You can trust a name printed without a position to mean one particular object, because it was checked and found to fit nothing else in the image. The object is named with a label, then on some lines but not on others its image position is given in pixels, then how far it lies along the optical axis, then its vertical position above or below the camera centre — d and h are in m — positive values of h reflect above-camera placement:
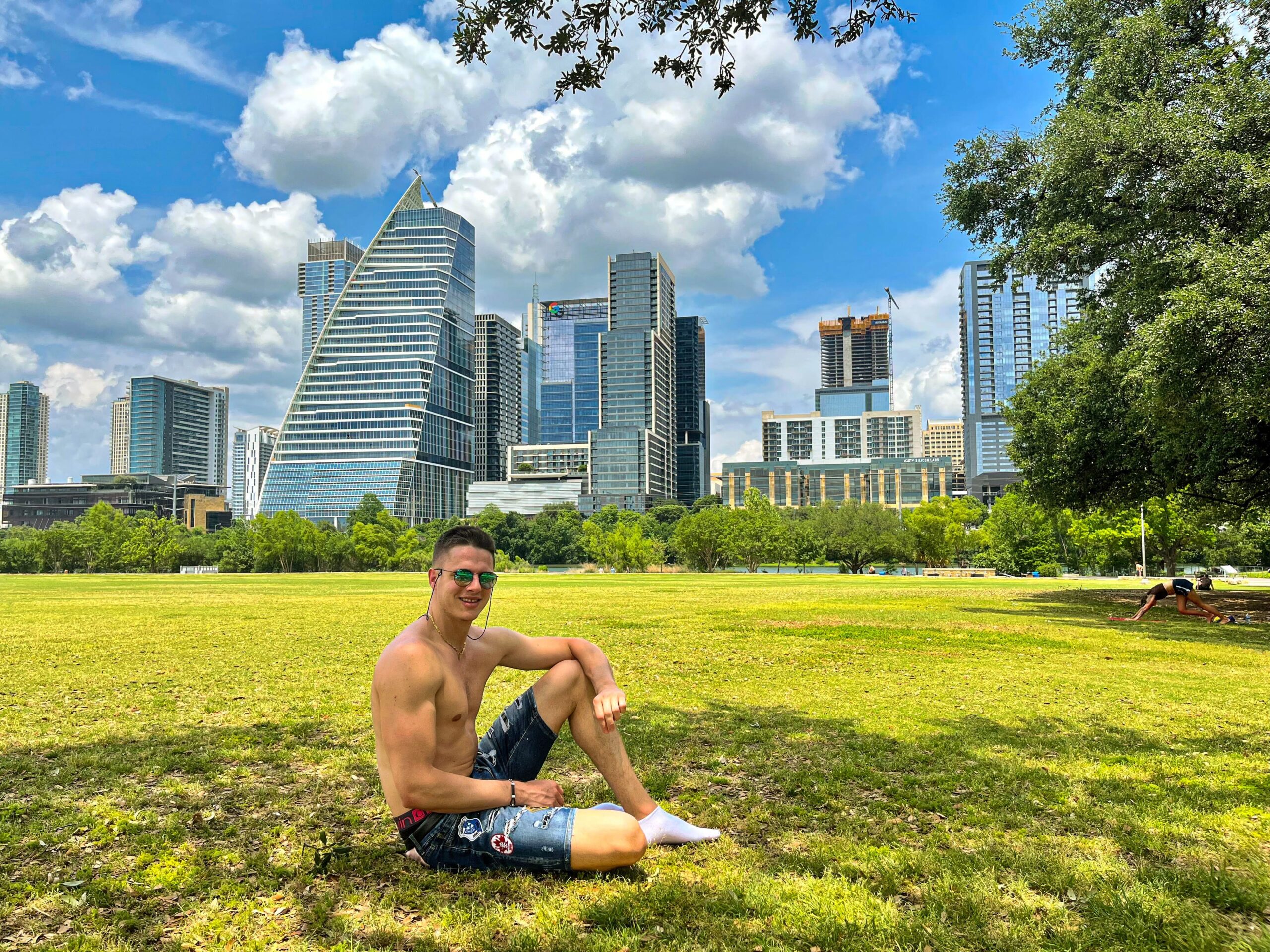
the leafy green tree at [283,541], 95.19 -2.55
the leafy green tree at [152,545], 88.19 -2.92
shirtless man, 4.04 -1.29
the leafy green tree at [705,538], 97.06 -2.12
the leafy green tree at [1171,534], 53.16 -0.96
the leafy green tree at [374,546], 101.88 -3.31
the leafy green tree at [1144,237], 15.77 +7.06
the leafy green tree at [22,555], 89.79 -4.13
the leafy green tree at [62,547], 87.50 -3.00
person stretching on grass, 20.67 -2.09
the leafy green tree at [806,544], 106.12 -3.16
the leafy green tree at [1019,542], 78.38 -2.07
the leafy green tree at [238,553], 95.88 -4.14
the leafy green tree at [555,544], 131.62 -3.99
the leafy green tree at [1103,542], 59.78 -1.77
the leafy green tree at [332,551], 99.62 -4.02
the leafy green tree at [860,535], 103.75 -1.91
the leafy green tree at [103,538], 86.88 -2.02
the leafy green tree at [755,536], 95.06 -1.79
